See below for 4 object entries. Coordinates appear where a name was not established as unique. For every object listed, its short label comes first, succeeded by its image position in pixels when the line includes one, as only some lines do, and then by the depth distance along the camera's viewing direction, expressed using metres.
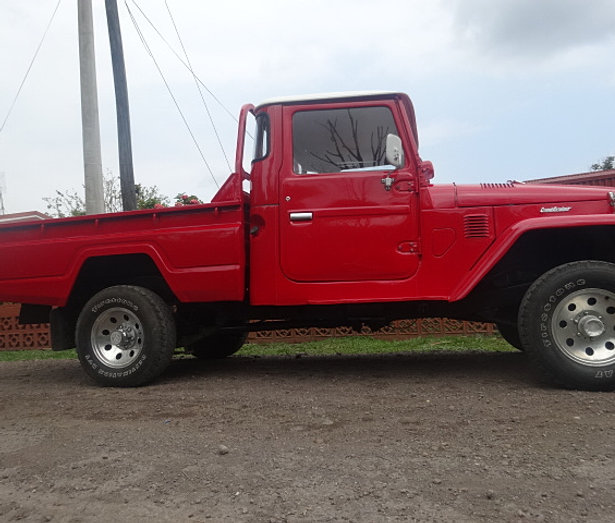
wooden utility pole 8.65
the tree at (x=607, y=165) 28.91
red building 10.08
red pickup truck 3.96
